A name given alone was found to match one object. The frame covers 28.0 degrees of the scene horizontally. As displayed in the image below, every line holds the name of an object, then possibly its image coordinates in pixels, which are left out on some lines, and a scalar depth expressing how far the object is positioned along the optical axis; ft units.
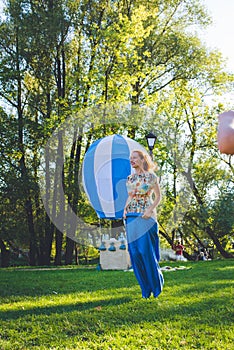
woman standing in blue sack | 21.18
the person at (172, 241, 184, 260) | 79.07
